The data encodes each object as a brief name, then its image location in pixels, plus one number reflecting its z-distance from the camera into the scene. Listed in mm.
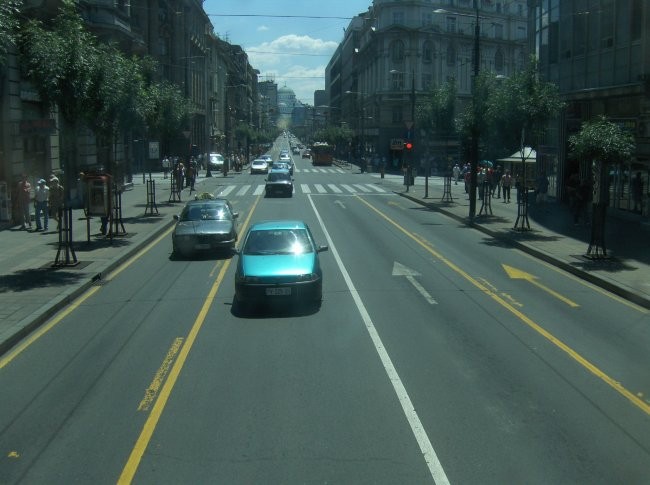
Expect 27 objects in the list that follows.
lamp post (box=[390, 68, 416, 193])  47050
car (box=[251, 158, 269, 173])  75000
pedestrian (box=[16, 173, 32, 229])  25891
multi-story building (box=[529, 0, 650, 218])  27344
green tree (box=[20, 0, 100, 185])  19219
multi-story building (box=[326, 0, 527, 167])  87875
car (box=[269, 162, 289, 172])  59219
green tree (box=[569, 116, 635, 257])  19234
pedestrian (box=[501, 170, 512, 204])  40612
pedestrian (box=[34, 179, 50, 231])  25422
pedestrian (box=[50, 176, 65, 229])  25453
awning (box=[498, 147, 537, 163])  42547
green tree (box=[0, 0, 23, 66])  14406
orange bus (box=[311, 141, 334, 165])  99625
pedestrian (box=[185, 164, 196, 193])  47031
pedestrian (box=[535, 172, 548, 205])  35969
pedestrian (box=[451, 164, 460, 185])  60938
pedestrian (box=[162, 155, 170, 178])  58656
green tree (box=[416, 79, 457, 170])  45688
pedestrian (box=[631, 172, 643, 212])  28469
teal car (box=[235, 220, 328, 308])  13234
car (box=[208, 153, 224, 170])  79000
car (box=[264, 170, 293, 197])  44750
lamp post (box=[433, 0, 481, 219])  30328
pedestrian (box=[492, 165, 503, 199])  45844
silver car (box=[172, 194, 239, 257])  20391
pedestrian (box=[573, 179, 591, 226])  27672
